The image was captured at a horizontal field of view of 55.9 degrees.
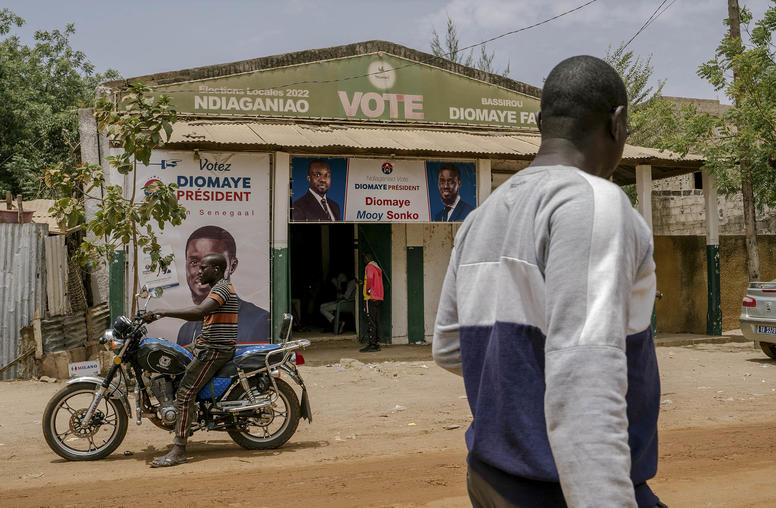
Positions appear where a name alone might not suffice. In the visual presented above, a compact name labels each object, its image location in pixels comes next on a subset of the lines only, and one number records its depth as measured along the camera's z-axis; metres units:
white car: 11.23
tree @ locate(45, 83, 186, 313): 8.40
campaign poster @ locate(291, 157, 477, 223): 11.99
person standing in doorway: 13.22
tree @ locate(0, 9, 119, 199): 19.69
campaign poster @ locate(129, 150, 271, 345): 11.02
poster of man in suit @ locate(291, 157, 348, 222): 11.91
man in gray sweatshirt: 1.31
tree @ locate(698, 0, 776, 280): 12.81
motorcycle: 6.12
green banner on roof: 12.62
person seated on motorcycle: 6.01
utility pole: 13.89
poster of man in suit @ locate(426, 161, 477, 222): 12.76
